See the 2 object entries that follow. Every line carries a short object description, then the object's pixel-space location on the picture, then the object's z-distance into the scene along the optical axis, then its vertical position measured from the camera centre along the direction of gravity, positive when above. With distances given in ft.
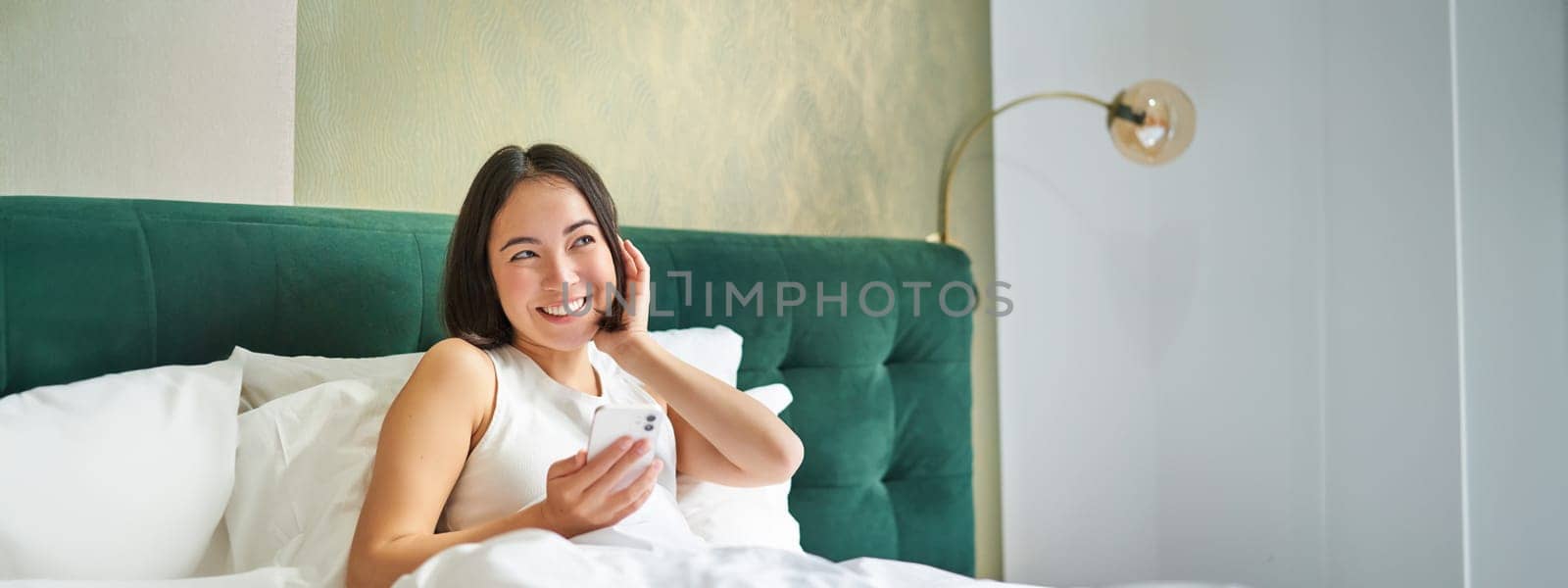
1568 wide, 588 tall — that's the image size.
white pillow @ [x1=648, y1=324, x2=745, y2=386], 5.38 -0.09
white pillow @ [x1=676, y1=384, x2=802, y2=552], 4.73 -0.80
